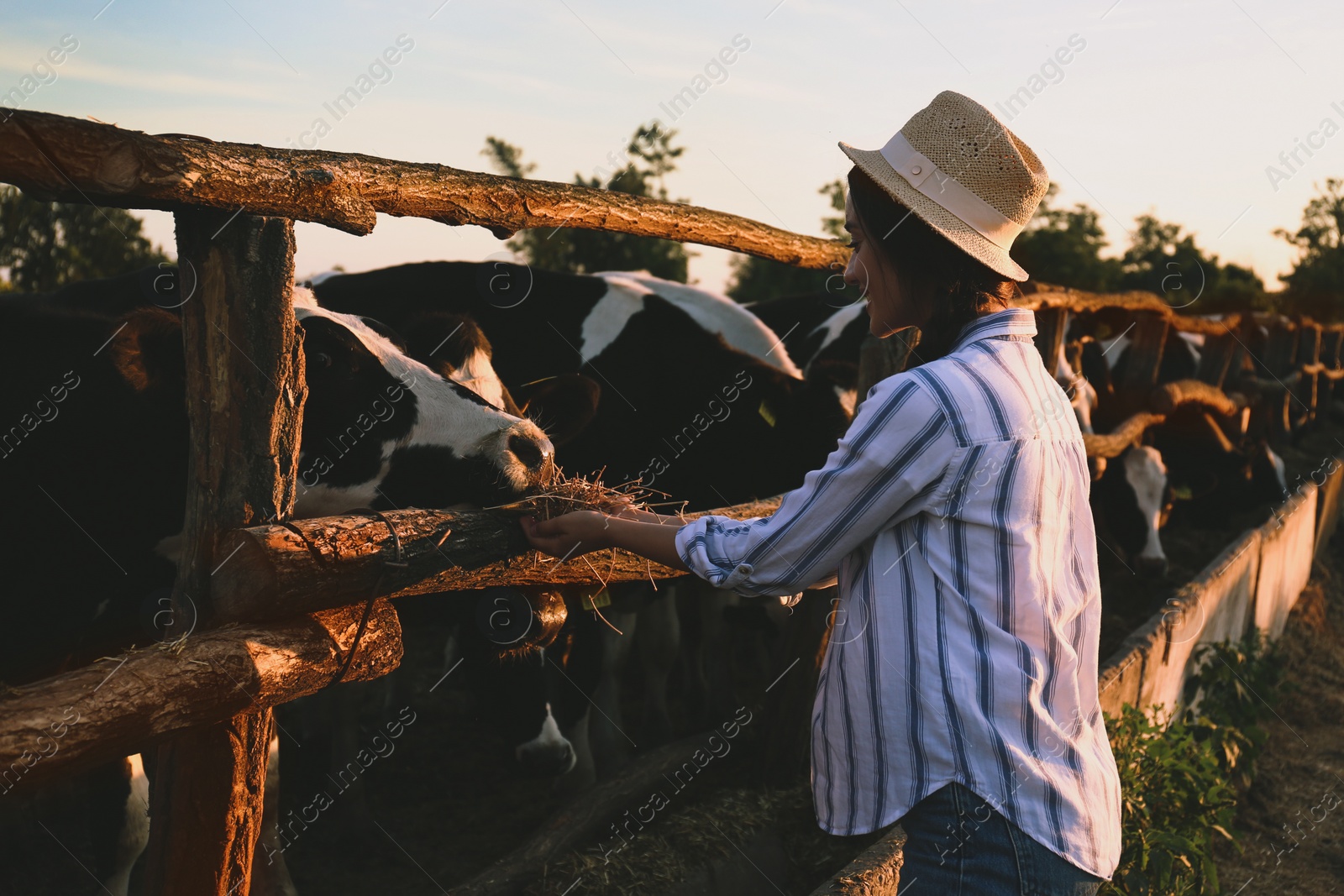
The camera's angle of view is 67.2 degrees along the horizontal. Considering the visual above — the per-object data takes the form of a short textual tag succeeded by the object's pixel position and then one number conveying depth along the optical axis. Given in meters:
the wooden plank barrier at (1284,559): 6.61
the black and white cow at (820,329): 4.95
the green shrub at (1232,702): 4.74
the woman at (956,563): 1.48
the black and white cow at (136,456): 2.66
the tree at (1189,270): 25.44
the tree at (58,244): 12.80
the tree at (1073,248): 27.92
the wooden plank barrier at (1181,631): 3.98
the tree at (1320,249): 30.12
